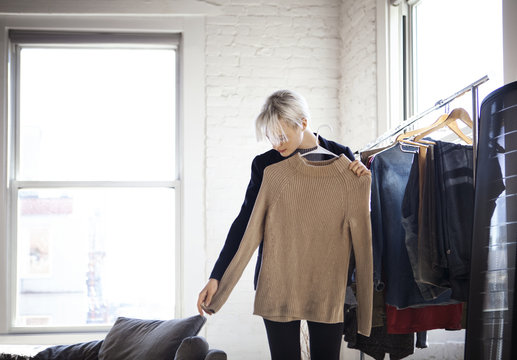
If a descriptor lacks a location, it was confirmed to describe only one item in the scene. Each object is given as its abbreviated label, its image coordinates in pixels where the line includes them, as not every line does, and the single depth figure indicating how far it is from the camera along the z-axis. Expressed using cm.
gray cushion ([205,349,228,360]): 259
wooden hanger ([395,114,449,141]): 247
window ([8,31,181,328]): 434
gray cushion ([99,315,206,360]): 299
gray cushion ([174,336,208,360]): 267
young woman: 202
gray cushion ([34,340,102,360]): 340
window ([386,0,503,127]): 289
